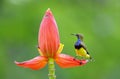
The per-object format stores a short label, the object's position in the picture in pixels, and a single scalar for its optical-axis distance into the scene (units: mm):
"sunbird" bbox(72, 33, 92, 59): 4733
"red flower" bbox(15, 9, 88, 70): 4818
